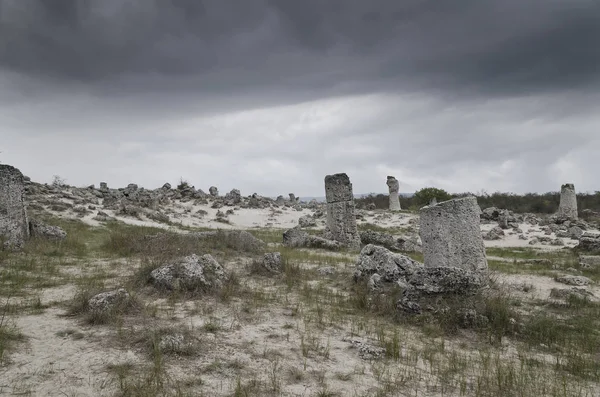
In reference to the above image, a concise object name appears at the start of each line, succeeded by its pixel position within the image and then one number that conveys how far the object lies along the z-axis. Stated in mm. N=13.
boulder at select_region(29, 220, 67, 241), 12156
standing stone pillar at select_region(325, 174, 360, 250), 15578
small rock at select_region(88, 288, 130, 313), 5738
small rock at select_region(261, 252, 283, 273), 9221
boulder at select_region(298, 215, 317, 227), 24870
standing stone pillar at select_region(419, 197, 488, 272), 8492
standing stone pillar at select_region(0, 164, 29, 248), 10805
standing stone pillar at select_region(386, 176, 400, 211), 34781
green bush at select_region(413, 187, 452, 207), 35875
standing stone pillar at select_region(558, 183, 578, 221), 25880
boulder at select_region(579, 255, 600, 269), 11880
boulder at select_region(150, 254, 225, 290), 7137
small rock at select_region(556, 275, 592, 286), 9676
